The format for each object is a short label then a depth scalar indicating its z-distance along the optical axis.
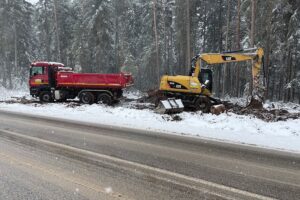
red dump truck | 14.71
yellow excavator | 12.41
